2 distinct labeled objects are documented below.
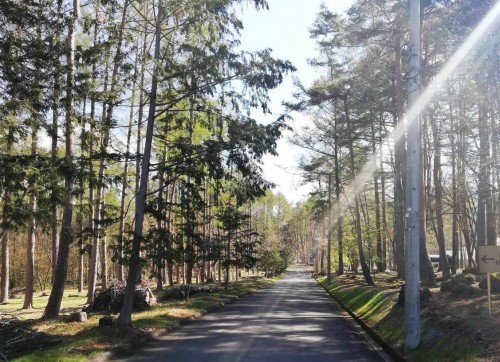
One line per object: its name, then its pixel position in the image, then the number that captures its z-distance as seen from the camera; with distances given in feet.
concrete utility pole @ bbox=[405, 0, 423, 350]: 30.76
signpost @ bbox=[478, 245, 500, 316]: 32.89
